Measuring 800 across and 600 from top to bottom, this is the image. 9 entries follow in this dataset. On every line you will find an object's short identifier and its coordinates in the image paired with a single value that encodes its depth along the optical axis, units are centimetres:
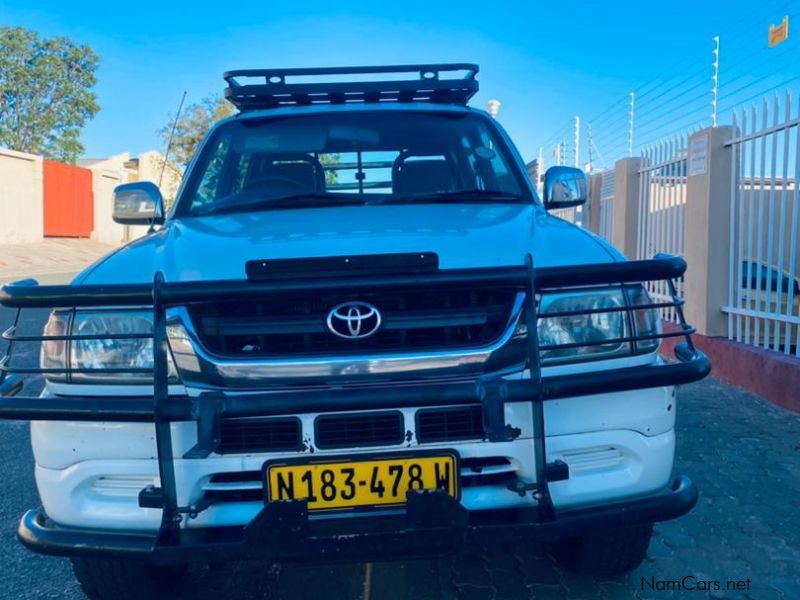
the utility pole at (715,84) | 848
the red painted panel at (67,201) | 2717
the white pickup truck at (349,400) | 205
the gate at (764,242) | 551
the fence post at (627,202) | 902
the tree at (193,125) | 2520
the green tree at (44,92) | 3328
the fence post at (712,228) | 656
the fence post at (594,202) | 1112
